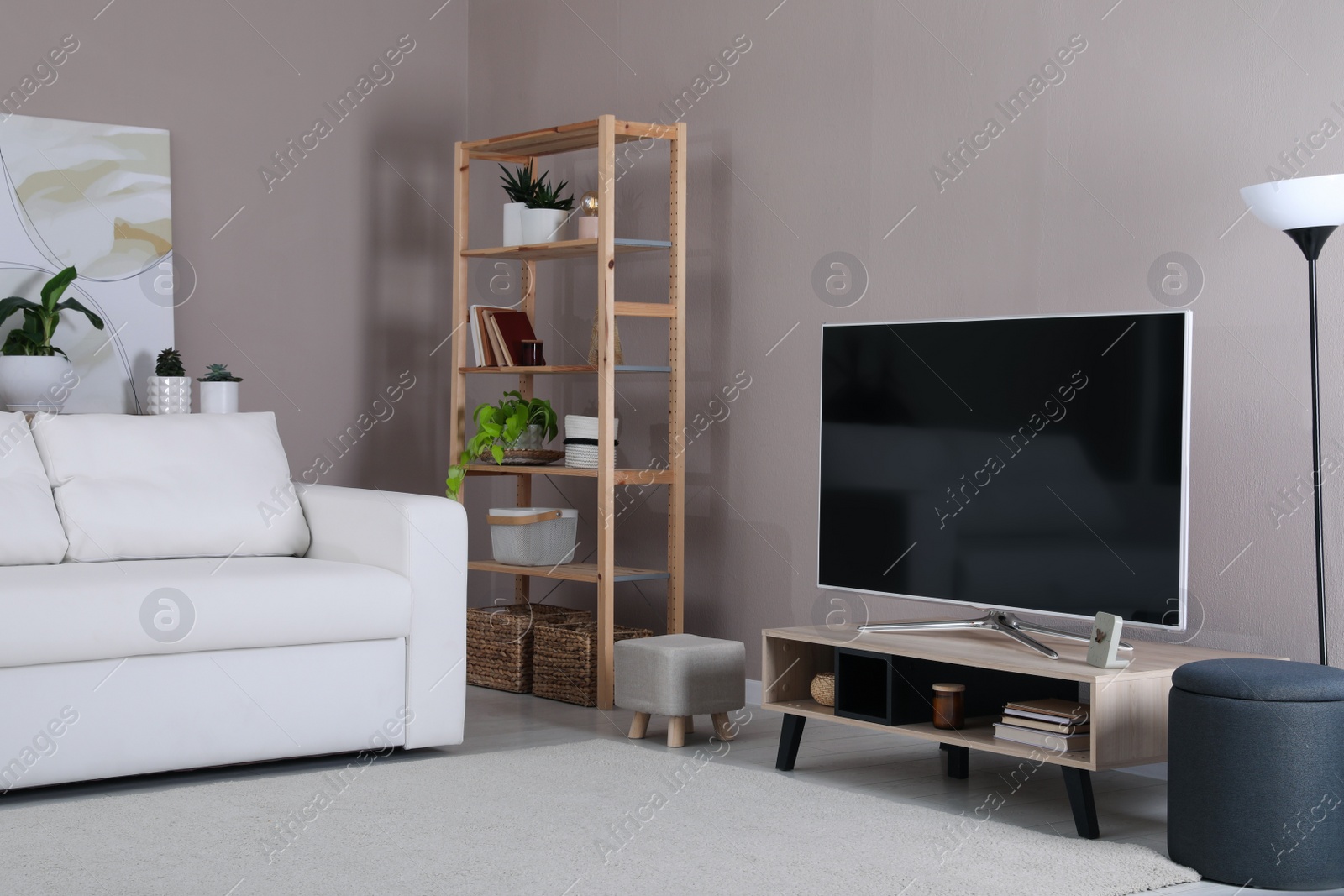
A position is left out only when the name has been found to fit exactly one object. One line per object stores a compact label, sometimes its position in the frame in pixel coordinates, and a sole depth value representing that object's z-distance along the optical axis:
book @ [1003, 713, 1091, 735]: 2.90
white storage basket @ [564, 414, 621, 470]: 4.49
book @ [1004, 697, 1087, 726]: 2.91
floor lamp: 2.70
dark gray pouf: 2.45
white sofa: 3.10
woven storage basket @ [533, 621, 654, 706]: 4.37
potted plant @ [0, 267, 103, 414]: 4.28
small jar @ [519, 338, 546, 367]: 4.77
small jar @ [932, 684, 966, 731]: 3.17
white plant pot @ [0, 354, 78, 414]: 4.27
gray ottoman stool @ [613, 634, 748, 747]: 3.67
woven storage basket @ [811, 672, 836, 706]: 3.41
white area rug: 2.49
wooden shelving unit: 4.31
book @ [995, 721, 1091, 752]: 2.89
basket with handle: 4.64
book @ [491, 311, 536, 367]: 4.81
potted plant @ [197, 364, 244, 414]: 4.60
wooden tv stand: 2.79
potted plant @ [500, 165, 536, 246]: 4.73
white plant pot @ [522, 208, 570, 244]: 4.68
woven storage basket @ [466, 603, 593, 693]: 4.61
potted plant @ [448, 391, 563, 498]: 4.69
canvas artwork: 4.55
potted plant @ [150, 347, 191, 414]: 4.54
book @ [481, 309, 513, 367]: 4.80
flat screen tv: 2.92
